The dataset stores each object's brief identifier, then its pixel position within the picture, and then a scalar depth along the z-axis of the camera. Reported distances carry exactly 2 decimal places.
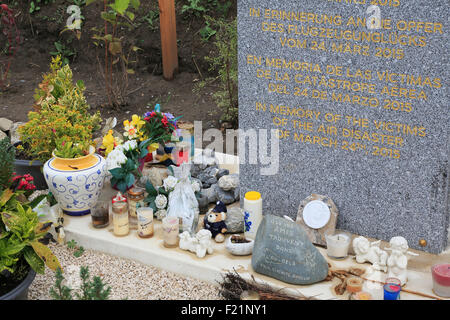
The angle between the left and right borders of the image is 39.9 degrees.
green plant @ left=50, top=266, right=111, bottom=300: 3.32
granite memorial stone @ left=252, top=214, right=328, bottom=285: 3.67
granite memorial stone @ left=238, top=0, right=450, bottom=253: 3.71
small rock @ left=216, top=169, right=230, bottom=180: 5.01
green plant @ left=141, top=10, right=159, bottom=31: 8.19
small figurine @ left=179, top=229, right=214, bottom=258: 4.01
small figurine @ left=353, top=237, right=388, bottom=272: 3.82
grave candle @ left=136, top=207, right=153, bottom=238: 4.25
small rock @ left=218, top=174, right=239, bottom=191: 4.70
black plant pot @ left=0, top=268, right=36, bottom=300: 3.46
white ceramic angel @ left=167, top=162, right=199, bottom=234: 4.27
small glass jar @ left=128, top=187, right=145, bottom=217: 4.52
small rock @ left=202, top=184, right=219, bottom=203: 4.71
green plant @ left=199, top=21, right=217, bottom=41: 7.90
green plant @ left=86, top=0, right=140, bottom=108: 6.22
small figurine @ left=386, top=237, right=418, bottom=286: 3.65
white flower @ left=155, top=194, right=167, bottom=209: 4.47
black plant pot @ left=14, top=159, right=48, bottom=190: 5.11
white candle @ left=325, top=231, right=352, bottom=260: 3.93
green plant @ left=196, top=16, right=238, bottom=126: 6.39
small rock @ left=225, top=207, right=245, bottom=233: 4.32
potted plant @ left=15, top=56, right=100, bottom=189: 4.76
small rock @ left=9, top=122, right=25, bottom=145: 6.13
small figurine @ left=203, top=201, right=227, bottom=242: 4.22
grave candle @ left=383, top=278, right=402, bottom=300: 3.40
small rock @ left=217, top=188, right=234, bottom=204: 4.71
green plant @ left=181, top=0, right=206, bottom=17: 8.08
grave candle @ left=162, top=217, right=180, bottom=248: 4.11
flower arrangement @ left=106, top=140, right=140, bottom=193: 4.57
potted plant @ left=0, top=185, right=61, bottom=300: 3.59
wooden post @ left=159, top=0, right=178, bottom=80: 6.91
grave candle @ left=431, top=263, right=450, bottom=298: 3.49
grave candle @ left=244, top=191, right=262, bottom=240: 4.20
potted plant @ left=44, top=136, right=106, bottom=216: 4.42
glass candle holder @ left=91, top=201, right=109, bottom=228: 4.40
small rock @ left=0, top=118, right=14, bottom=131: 6.27
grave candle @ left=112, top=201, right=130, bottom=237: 4.27
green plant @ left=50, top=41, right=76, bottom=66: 8.33
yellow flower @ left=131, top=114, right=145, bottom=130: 4.93
